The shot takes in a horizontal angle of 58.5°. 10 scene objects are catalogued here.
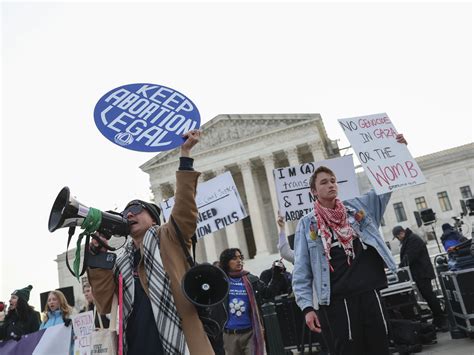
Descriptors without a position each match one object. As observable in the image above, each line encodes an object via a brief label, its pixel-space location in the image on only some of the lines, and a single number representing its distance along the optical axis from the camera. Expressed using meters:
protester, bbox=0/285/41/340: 6.24
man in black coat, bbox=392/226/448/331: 6.94
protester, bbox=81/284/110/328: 6.57
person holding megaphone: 2.19
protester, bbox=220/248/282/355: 5.43
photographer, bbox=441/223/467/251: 7.33
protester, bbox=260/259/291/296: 6.65
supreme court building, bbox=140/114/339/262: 40.50
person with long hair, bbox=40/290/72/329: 6.37
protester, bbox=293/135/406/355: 2.91
